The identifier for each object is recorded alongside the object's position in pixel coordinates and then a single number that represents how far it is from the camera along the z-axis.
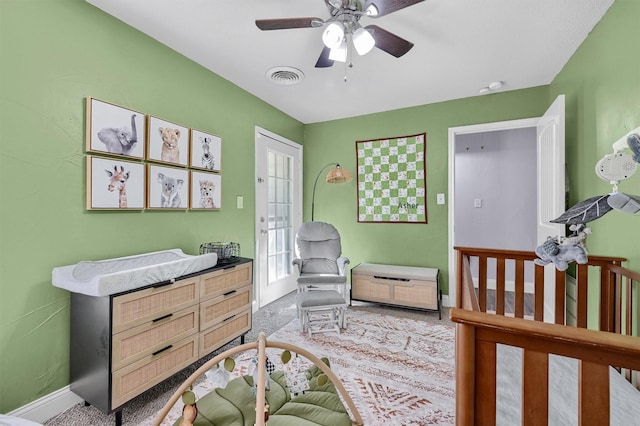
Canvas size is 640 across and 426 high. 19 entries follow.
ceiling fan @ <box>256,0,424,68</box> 1.48
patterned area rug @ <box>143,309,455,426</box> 1.60
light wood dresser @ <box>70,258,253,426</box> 1.43
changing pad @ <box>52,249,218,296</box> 1.40
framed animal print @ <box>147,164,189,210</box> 2.05
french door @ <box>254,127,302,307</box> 3.24
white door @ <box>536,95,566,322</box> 2.21
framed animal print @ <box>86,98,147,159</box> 1.72
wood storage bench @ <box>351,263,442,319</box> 2.96
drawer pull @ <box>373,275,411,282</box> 3.08
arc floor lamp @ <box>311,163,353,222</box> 3.41
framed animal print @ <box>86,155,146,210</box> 1.72
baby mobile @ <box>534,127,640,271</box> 0.78
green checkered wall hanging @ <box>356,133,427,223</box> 3.46
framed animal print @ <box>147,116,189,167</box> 2.05
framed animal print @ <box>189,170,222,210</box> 2.39
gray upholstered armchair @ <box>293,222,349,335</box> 2.55
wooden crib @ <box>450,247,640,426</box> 0.64
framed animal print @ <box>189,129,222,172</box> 2.38
